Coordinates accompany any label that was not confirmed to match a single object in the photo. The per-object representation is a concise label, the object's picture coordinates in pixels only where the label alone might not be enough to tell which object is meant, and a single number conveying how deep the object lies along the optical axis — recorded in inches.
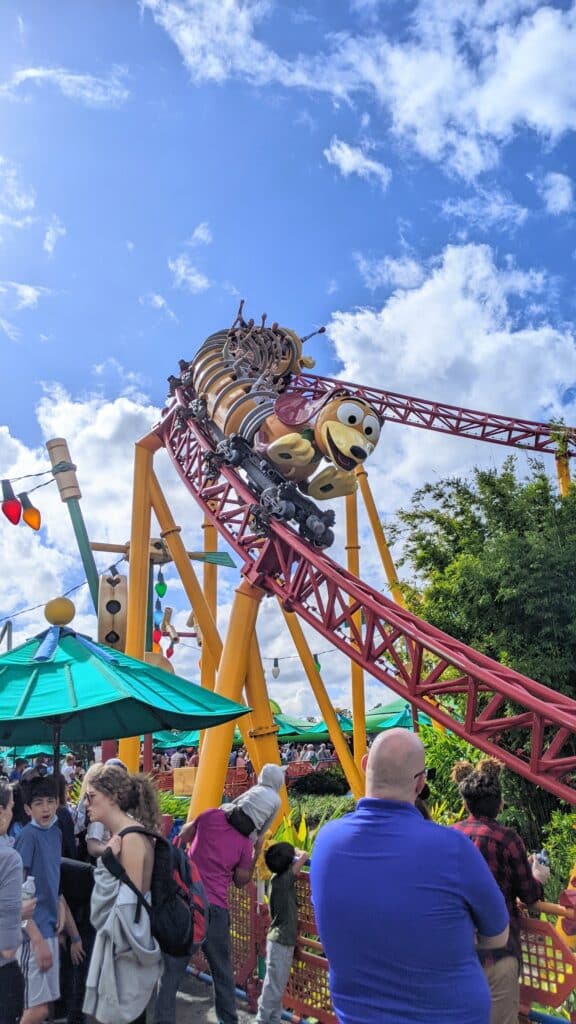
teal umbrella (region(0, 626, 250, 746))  184.2
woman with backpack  102.5
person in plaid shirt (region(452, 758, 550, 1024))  112.5
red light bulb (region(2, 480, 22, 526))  503.5
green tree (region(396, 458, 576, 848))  355.9
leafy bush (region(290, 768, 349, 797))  709.9
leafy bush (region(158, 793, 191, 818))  427.1
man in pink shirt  156.6
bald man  69.1
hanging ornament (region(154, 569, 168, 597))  628.6
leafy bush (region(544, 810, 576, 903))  293.6
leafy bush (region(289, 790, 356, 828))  503.2
